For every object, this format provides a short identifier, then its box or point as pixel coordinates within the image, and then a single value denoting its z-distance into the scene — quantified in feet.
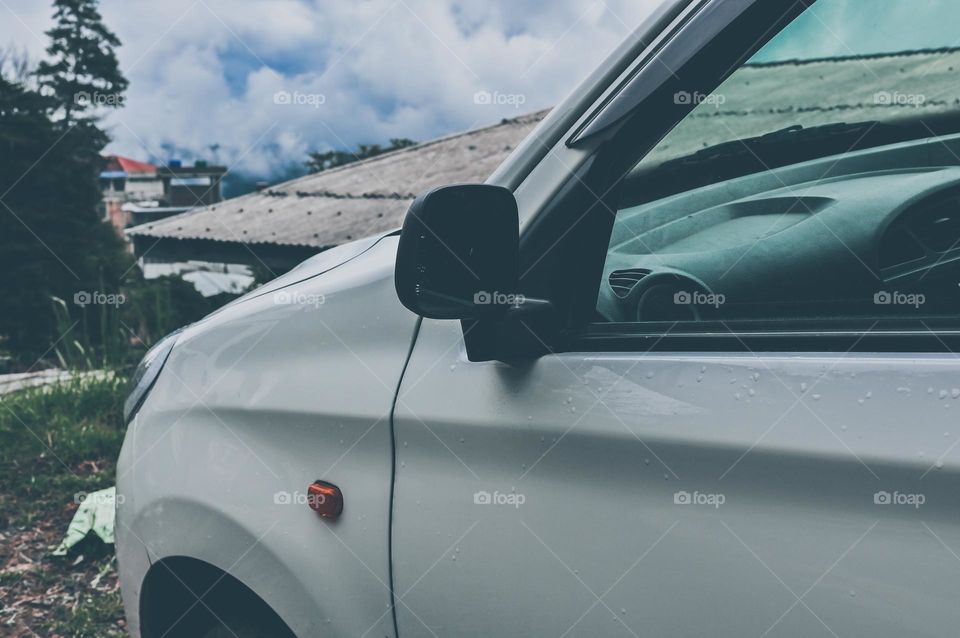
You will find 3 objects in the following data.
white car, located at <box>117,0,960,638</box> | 3.92
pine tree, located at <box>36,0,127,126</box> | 117.19
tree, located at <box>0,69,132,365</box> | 78.02
